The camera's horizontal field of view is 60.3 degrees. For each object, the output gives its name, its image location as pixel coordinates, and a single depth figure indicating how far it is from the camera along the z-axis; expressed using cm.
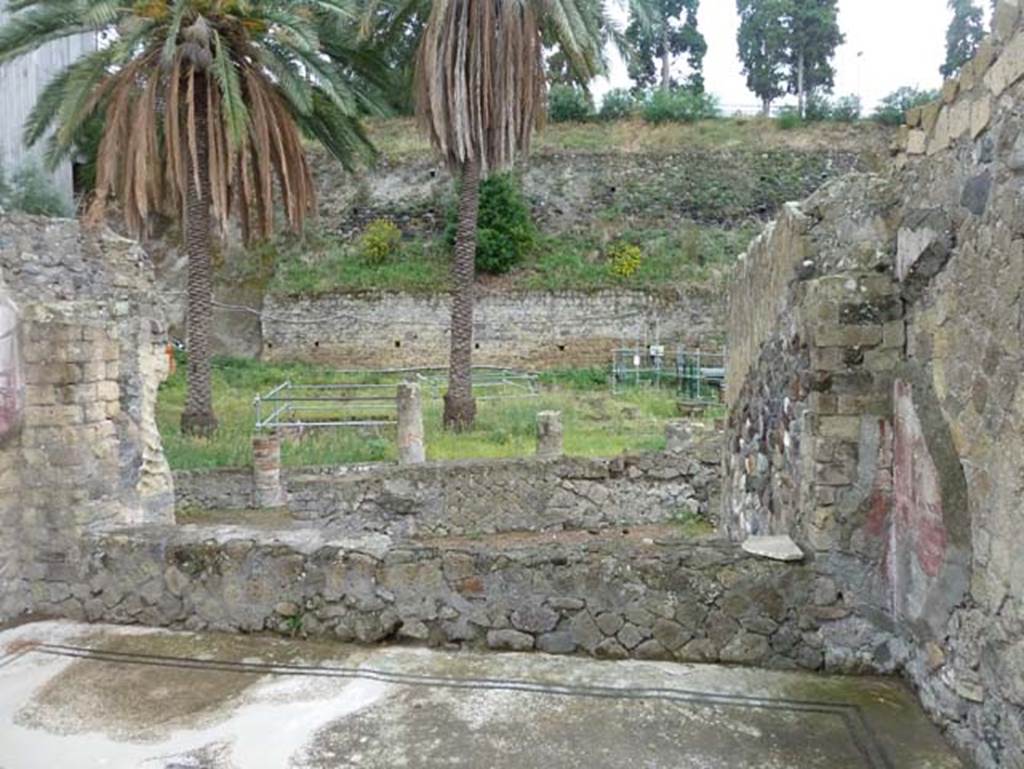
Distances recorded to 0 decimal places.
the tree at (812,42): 3609
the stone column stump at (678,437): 1209
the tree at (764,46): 3688
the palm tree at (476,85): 1388
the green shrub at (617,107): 3105
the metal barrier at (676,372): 1894
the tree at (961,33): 3225
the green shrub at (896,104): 3000
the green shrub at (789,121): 2995
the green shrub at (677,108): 3072
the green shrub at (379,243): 2594
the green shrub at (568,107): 3092
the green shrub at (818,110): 3045
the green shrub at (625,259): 2511
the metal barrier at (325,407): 1426
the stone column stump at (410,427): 1229
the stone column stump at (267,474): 1126
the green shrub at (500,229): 2481
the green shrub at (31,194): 1823
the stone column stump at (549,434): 1214
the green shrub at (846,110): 3031
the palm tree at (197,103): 1247
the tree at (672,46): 4094
